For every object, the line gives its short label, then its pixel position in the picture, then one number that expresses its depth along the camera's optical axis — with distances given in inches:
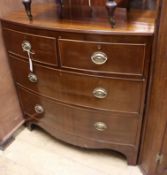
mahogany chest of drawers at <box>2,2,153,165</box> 37.2
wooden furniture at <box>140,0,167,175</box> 33.0
